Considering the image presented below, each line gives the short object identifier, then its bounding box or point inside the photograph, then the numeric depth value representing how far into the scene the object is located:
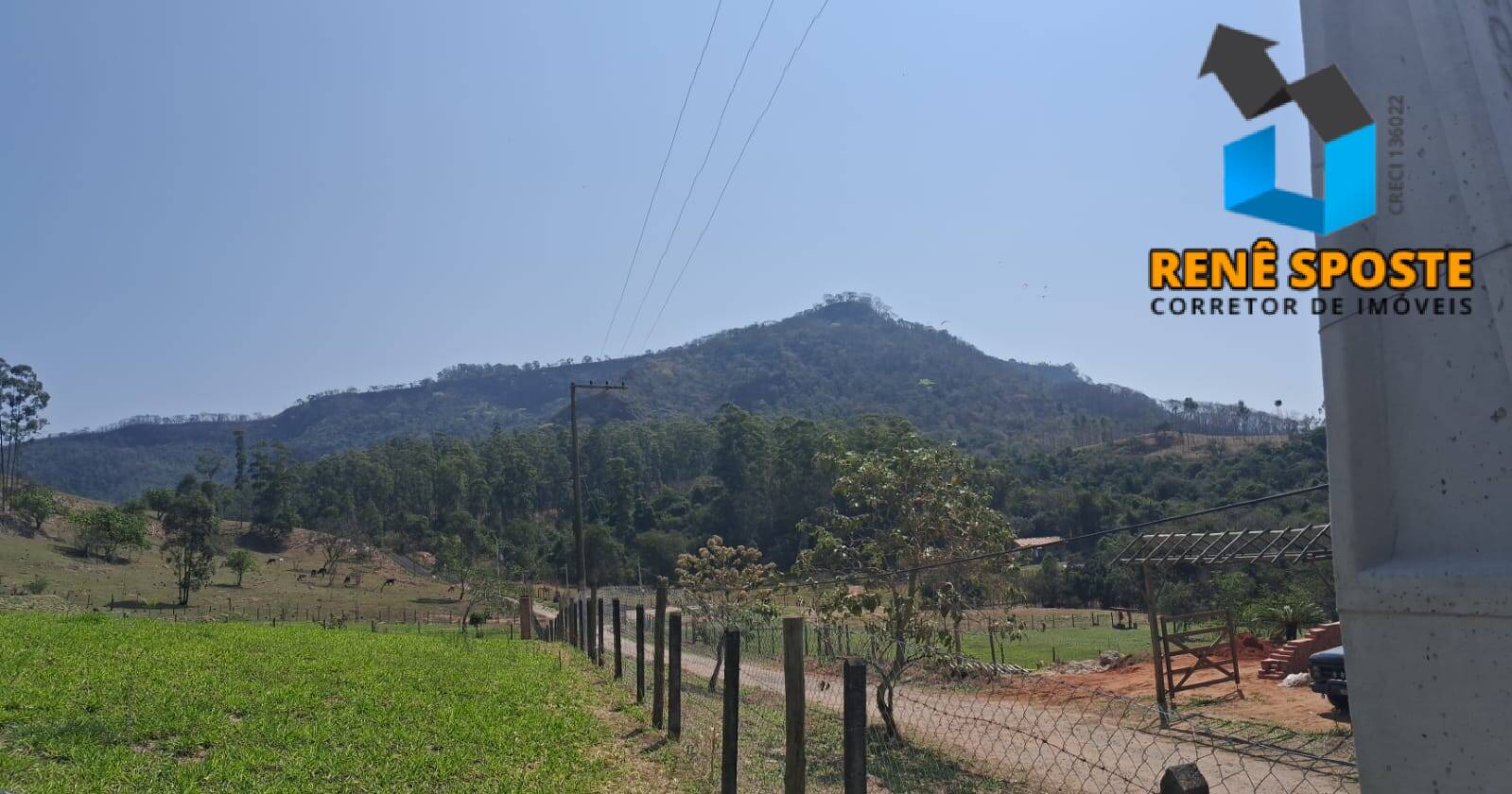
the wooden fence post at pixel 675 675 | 8.60
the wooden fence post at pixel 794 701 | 5.36
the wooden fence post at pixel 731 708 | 6.43
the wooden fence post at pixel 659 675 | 9.47
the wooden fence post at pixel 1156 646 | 16.56
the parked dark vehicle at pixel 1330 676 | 13.34
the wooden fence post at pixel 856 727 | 4.59
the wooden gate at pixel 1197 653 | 16.78
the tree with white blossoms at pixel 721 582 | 21.37
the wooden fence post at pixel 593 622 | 15.44
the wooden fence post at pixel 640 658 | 10.88
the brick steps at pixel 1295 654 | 18.25
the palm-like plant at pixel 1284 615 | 23.88
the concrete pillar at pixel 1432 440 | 2.17
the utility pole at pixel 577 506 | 29.77
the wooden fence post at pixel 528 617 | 29.42
